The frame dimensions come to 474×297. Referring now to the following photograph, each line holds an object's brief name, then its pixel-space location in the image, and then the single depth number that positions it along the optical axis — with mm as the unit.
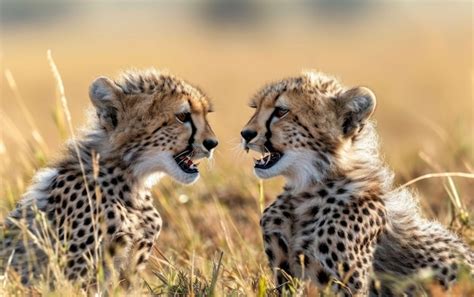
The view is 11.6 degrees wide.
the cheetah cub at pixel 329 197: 8844
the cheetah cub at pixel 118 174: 8789
